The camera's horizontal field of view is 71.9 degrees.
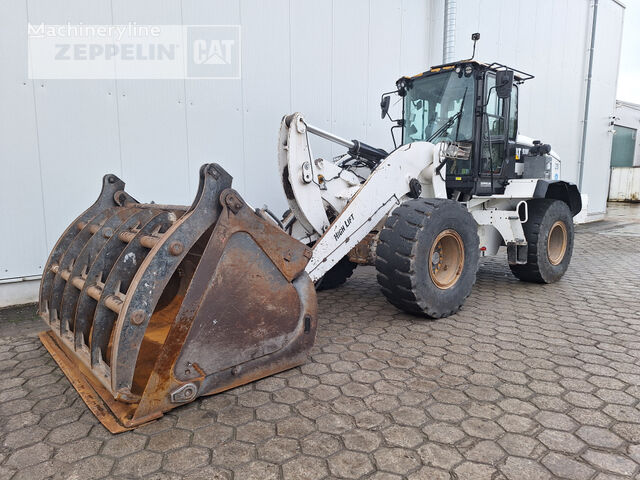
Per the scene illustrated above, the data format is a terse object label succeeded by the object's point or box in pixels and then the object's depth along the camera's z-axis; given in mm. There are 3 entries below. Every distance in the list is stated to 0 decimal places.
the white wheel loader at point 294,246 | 2389
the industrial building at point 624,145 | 20734
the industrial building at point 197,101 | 4359
